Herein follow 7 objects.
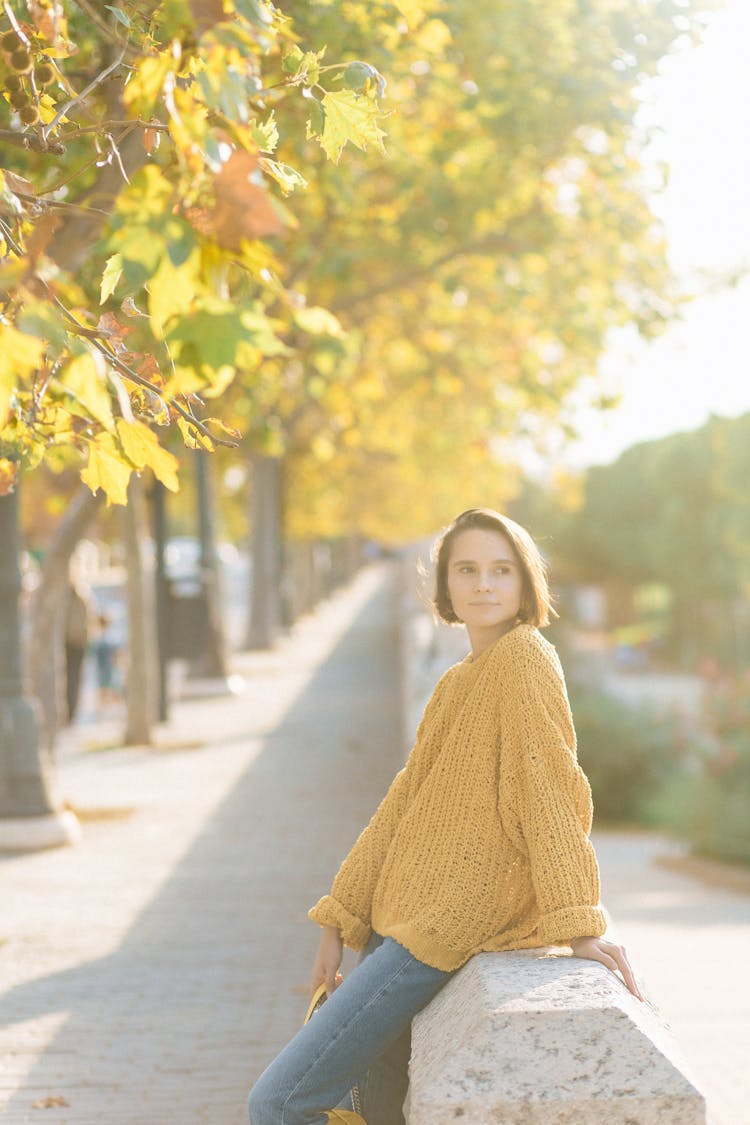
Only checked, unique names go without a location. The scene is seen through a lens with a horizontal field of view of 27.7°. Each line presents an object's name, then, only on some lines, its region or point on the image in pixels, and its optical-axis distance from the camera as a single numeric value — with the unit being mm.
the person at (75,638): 17078
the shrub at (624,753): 22641
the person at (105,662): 21031
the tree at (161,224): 2230
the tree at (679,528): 48375
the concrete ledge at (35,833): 9492
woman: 3490
